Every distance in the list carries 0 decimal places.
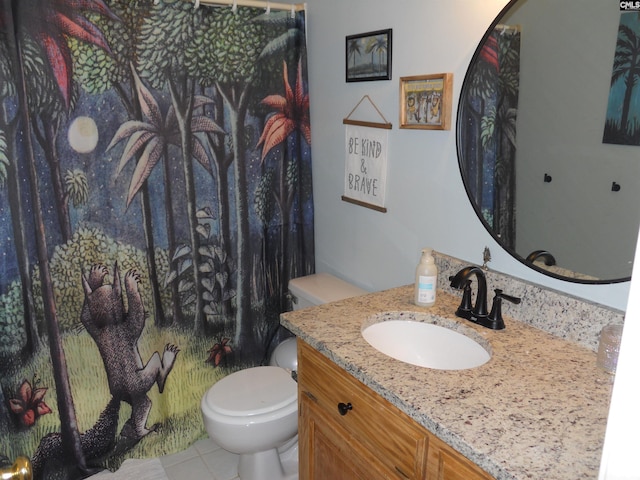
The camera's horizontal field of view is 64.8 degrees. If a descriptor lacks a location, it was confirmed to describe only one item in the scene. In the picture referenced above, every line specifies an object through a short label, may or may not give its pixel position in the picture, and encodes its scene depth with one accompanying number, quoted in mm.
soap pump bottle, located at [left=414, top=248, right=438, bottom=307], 1550
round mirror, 1194
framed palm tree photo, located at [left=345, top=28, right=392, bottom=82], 1821
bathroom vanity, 922
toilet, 1870
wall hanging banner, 1932
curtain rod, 2027
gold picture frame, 1609
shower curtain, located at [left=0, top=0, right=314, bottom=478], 1825
